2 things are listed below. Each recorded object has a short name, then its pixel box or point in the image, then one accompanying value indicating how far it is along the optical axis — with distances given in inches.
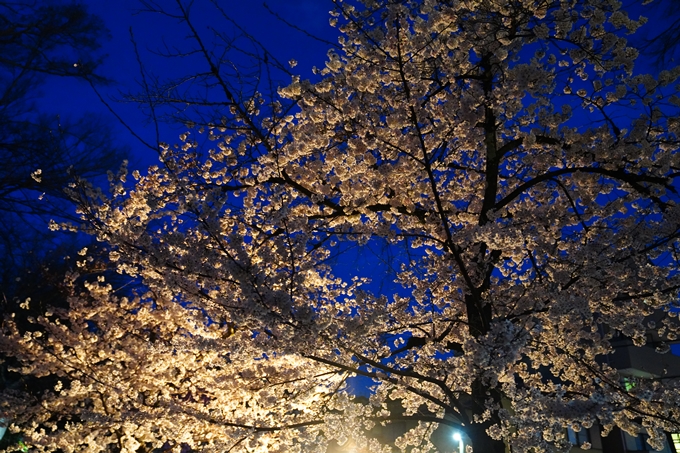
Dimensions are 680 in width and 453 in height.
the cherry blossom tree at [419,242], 197.9
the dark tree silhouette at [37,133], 290.0
